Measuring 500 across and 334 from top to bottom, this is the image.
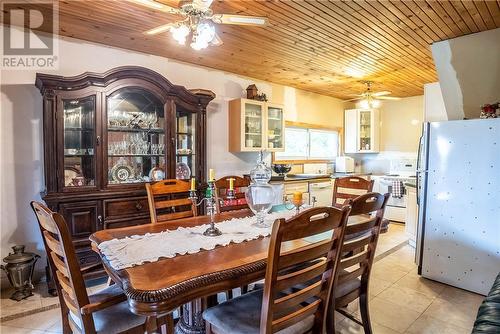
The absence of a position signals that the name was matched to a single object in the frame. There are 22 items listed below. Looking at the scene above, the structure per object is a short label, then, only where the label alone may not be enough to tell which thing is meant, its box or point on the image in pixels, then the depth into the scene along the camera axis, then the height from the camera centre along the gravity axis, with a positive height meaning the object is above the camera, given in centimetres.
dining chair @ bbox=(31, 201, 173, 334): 127 -65
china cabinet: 269 +17
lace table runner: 146 -46
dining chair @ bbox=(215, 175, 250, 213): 259 -31
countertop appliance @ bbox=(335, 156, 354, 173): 607 -13
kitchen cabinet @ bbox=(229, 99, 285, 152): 419 +47
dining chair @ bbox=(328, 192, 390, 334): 158 -55
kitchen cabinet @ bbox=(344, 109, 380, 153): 611 +56
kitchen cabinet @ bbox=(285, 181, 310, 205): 449 -45
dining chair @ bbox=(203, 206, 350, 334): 117 -58
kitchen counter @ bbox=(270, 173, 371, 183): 444 -32
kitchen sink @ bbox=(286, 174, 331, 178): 507 -29
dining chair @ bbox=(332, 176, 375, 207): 283 -26
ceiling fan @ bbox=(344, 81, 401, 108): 481 +99
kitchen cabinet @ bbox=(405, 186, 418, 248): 425 -80
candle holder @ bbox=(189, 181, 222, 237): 183 -43
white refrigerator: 265 -43
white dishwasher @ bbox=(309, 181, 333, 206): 491 -55
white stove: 529 -41
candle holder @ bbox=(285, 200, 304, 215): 236 -40
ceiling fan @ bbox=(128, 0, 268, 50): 195 +92
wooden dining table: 112 -48
